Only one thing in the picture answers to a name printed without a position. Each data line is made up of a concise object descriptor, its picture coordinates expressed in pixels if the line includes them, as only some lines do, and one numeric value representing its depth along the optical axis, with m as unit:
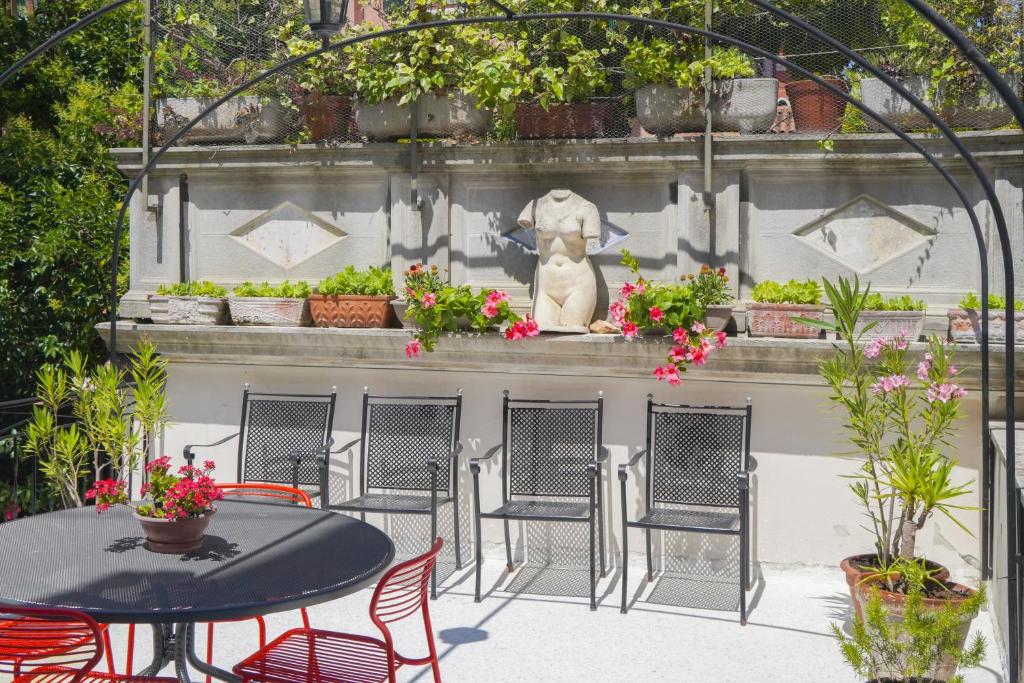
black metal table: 3.19
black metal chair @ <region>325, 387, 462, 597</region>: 6.34
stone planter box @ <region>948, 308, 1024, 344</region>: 5.60
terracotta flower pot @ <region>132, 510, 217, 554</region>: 3.65
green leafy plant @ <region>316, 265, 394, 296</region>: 6.70
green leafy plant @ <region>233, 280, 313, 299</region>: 6.79
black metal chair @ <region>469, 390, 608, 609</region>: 6.15
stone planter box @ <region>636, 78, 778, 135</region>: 6.26
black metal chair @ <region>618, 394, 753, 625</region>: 5.91
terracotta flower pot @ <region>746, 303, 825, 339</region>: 5.94
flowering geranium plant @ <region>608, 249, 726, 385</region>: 5.83
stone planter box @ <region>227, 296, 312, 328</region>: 6.74
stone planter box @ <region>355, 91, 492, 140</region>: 6.67
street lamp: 4.41
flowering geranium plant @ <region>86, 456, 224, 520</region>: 3.64
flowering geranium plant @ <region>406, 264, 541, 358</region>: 6.21
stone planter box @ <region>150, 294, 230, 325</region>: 6.86
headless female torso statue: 6.27
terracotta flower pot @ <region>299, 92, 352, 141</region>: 6.91
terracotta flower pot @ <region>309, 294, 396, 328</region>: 6.62
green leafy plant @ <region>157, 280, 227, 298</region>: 6.96
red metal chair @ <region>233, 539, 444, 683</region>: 3.48
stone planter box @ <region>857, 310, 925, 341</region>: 5.78
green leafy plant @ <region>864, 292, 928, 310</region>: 5.84
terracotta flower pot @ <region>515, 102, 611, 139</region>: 6.52
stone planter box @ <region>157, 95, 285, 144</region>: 7.00
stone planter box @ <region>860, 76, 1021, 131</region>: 5.85
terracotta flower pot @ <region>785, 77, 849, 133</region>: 6.19
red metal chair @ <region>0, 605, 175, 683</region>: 3.02
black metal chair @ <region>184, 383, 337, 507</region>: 6.61
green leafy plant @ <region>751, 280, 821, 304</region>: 5.98
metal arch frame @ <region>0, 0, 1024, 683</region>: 3.09
